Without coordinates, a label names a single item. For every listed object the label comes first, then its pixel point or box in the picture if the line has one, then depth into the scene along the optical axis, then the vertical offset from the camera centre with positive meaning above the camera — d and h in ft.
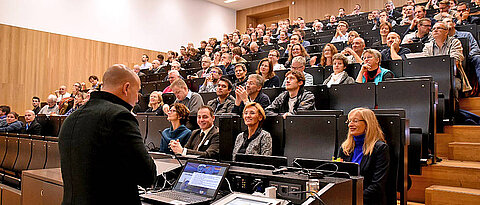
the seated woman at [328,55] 13.47 +2.08
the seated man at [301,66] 12.09 +1.50
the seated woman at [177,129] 9.59 -0.42
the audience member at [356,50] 13.08 +2.21
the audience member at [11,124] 17.13 -0.56
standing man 3.84 -0.47
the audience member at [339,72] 11.02 +1.22
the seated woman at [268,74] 12.53 +1.30
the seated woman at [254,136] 7.95 -0.50
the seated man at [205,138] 8.06 -0.58
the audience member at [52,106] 20.80 +0.33
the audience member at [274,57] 15.49 +2.30
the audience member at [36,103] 22.83 +0.53
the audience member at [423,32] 13.69 +2.98
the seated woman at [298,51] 14.58 +2.39
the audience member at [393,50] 12.10 +2.11
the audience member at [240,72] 13.30 +1.44
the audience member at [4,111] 19.13 +0.04
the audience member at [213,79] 14.94 +1.33
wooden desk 6.08 -1.26
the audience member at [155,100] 13.94 +0.46
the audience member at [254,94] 10.73 +0.54
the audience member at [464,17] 15.55 +4.07
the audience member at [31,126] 16.43 -0.61
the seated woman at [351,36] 15.33 +3.12
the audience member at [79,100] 17.79 +0.57
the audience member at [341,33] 18.92 +4.06
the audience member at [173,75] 15.47 +1.53
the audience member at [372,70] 10.31 +1.20
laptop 4.78 -0.96
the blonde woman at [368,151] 6.50 -0.69
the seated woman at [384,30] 14.99 +3.29
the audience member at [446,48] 10.74 +2.03
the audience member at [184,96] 12.23 +0.54
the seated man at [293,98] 9.77 +0.39
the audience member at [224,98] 11.46 +0.46
